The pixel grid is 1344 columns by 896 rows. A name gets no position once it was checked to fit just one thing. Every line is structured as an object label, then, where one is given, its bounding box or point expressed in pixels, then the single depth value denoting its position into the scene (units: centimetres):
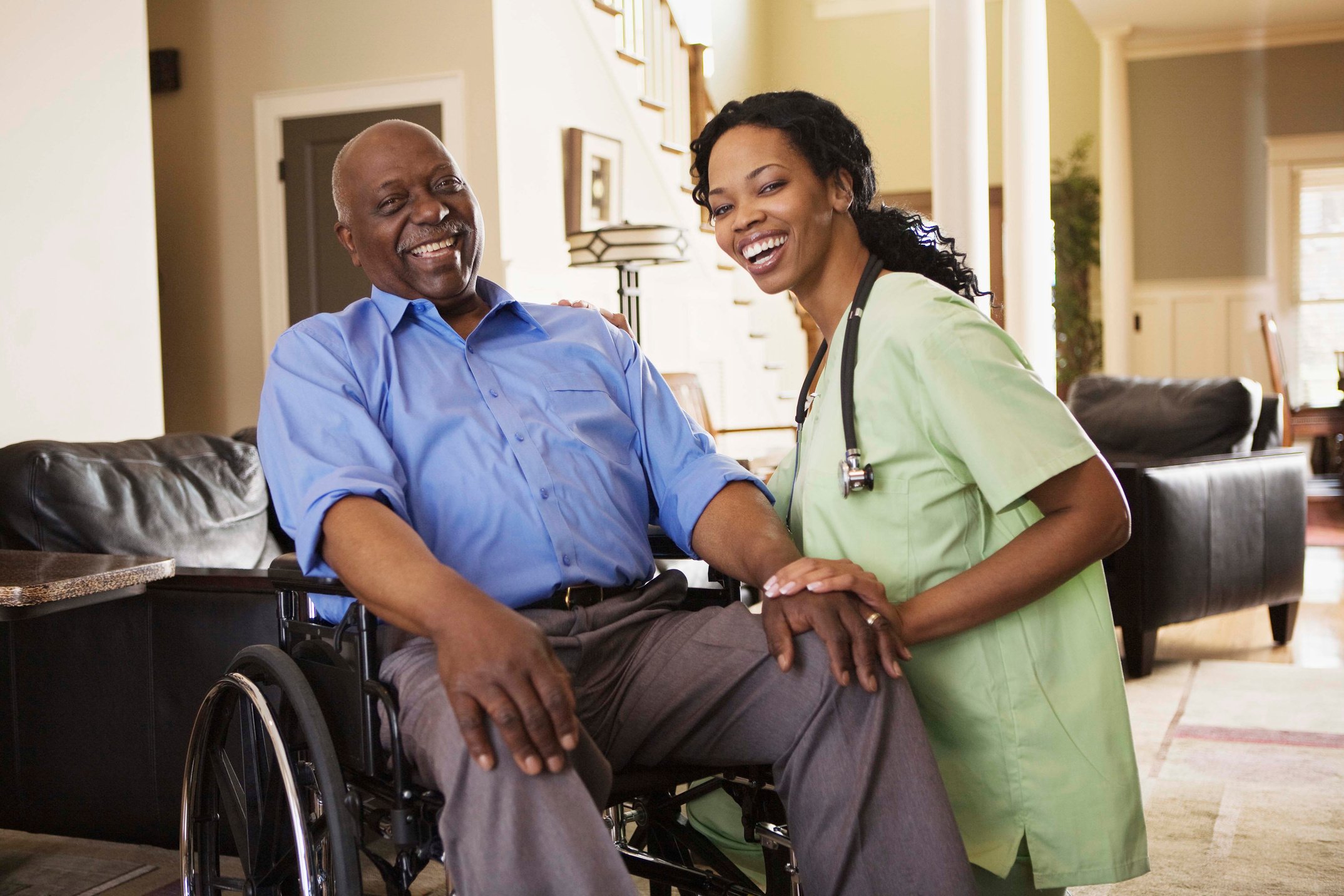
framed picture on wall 564
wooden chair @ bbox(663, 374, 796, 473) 489
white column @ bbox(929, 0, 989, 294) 446
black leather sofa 209
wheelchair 132
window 931
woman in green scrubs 133
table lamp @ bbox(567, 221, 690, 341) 481
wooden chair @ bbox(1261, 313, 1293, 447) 749
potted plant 919
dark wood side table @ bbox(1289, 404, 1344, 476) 756
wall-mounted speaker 563
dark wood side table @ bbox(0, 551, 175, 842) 214
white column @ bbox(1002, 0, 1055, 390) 538
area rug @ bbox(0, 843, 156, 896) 224
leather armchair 356
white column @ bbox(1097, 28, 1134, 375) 893
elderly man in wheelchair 117
